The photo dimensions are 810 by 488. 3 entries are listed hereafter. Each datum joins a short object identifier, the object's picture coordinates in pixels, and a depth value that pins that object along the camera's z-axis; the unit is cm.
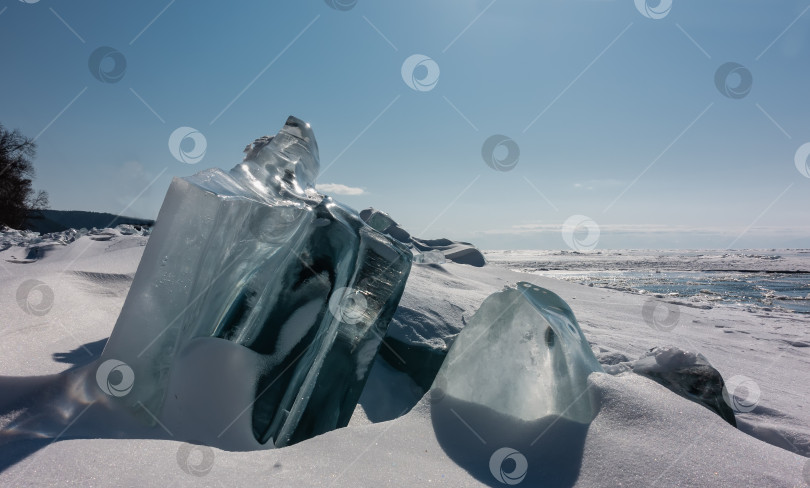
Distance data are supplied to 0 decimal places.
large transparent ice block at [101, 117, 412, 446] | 139
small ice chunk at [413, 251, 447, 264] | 554
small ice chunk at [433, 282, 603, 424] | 142
